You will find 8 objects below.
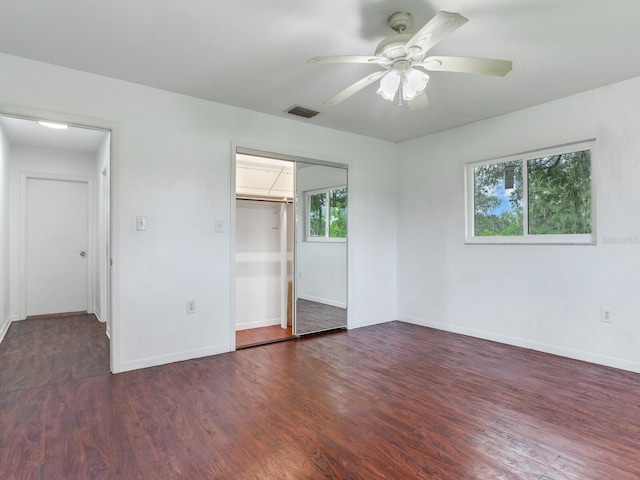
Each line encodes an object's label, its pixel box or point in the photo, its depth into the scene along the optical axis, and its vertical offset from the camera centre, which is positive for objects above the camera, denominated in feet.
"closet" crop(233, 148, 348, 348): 13.51 -0.25
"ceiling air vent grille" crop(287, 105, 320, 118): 11.86 +4.44
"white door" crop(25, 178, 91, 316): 16.89 -0.21
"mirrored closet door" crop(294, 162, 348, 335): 13.53 -0.27
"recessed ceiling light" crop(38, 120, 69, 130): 13.42 +4.39
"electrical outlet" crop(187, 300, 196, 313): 10.94 -2.00
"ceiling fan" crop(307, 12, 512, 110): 6.11 +3.32
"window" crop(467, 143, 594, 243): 11.00 +1.45
